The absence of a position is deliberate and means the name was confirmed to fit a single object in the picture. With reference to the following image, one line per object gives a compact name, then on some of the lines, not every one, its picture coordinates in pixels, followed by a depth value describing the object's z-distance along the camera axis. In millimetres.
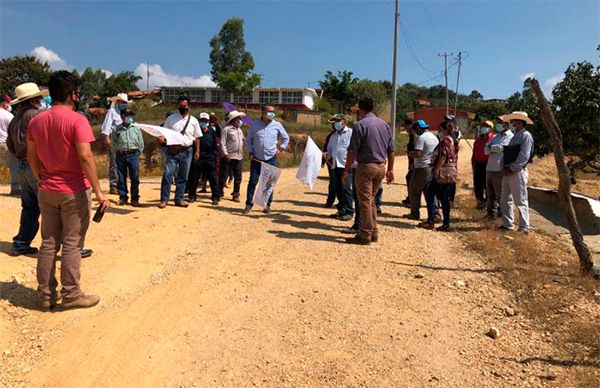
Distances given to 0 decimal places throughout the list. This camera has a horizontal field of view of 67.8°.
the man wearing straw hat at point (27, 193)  4934
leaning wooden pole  5410
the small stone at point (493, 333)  3785
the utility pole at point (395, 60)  22238
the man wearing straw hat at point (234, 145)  8875
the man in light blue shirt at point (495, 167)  8000
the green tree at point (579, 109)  10211
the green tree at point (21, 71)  48438
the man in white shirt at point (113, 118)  8340
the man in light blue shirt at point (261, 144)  7984
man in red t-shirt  3742
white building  59062
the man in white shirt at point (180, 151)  7770
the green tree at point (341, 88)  56281
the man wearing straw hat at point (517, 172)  7027
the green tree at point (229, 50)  63500
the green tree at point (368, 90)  52656
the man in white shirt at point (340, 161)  7930
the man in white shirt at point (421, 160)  7812
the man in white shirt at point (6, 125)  8559
